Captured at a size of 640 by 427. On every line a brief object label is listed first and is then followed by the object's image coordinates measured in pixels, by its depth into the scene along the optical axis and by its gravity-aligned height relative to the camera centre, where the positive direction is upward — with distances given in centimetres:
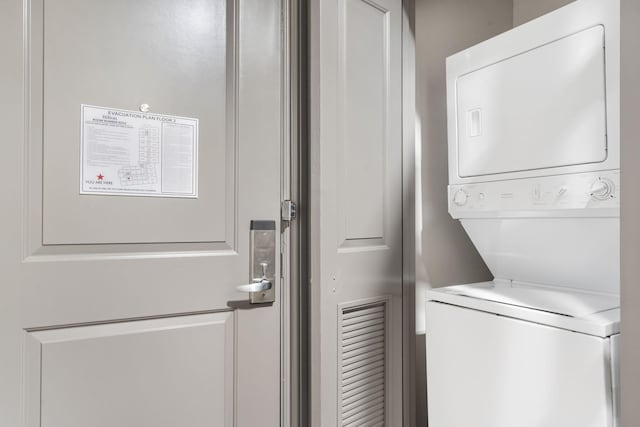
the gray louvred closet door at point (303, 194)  134 +10
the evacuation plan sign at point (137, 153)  108 +20
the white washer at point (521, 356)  93 -36
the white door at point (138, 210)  101 +4
